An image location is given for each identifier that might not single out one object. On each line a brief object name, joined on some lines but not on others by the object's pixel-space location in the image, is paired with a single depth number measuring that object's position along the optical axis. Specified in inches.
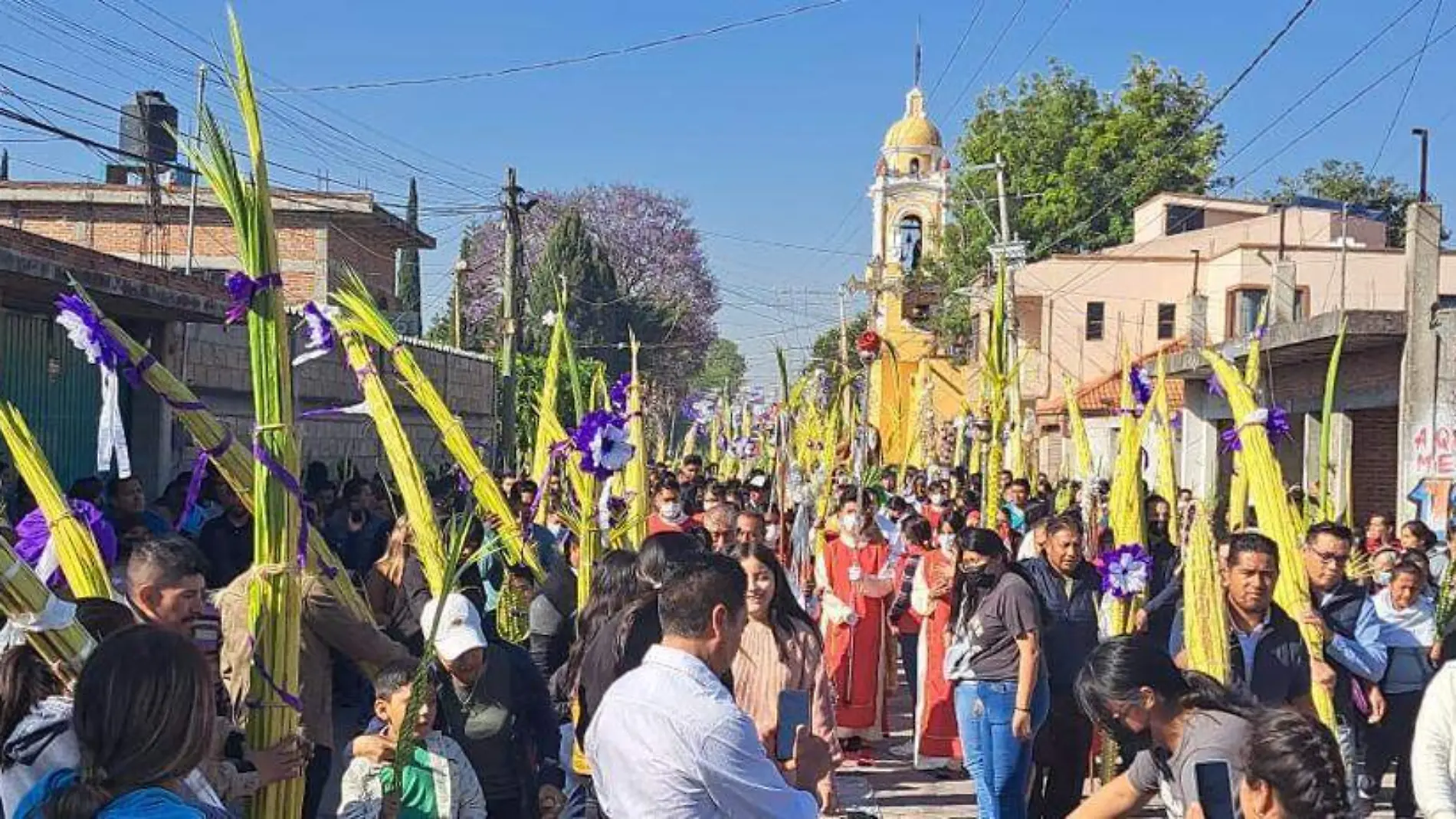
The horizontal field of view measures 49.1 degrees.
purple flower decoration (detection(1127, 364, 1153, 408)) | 426.9
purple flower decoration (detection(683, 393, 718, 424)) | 871.2
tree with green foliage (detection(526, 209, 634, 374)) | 1907.0
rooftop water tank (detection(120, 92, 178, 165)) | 630.6
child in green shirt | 168.6
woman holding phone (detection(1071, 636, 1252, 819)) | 141.2
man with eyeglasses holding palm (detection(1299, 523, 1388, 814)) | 258.5
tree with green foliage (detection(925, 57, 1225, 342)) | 1670.8
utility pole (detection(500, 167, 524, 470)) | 791.1
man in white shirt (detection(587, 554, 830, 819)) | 125.3
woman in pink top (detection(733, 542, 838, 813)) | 203.2
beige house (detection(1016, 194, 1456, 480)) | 1365.7
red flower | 519.8
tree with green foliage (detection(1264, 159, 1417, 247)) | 1824.6
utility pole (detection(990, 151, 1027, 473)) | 740.6
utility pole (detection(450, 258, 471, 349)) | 1149.7
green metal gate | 467.2
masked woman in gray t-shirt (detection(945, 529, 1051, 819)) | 262.1
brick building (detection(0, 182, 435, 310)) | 1127.0
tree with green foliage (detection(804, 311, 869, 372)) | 1738.4
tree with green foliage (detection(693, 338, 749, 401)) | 2277.9
